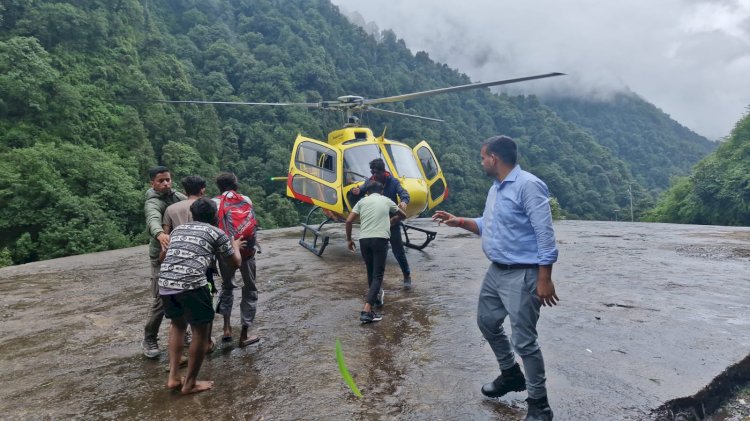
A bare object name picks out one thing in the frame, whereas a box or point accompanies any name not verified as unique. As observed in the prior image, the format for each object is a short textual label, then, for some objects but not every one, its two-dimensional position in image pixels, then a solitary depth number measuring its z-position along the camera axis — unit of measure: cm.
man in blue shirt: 247
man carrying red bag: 363
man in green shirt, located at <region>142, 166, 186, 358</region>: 348
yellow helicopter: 786
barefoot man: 281
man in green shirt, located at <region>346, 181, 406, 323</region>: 439
